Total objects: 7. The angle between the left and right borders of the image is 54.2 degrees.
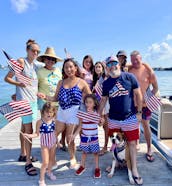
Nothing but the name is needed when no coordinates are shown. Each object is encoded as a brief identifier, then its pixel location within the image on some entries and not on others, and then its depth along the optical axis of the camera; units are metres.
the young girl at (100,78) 2.60
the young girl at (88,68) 2.70
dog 2.08
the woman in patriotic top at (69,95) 2.21
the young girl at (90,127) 2.15
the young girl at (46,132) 2.03
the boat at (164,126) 2.92
